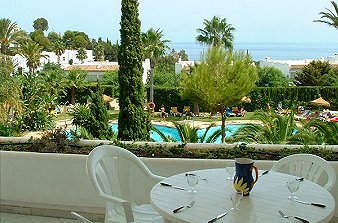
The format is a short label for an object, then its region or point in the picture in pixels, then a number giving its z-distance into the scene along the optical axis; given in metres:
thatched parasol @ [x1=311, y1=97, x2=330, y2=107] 20.03
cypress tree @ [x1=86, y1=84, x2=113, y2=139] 11.52
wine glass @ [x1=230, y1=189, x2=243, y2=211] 2.08
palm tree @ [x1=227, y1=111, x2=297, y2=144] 5.52
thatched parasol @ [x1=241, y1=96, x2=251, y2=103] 21.75
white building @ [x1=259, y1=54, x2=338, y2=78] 26.77
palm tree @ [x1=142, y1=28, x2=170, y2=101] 21.55
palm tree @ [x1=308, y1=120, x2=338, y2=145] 4.83
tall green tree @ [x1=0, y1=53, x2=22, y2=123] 6.59
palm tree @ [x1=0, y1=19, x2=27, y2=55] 20.56
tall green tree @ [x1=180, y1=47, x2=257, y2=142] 20.61
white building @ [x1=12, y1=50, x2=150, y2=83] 23.74
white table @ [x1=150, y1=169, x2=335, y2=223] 2.01
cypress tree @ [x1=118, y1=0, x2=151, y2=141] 11.03
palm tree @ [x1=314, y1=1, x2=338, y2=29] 17.50
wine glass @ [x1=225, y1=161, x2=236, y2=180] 2.55
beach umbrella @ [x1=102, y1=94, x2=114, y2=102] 21.09
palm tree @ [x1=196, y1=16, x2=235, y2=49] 30.06
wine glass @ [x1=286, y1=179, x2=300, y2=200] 2.27
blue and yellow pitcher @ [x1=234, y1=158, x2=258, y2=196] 2.28
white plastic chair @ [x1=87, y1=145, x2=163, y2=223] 2.66
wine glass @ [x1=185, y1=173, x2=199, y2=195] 2.37
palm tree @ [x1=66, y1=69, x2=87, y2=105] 20.28
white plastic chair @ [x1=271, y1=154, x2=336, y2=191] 2.90
